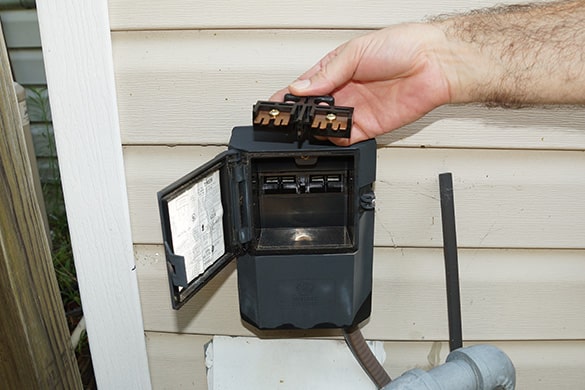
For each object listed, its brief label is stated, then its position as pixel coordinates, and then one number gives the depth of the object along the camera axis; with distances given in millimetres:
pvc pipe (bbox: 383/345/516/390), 833
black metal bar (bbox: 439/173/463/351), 1032
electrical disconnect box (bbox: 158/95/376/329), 871
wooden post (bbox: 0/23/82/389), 951
